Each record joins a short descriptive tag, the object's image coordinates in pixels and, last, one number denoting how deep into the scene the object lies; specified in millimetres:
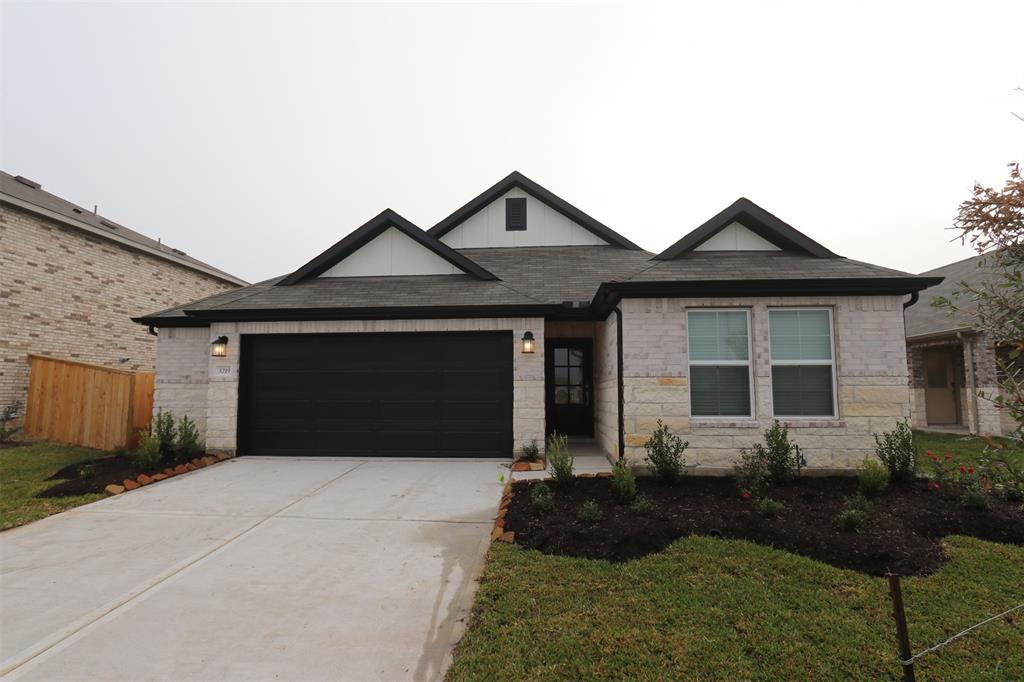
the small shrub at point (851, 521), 4732
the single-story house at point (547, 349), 7141
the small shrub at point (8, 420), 11304
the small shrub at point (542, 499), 5453
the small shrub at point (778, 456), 6539
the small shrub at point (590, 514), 5102
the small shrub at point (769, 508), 5203
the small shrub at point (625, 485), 5785
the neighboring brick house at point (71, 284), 12227
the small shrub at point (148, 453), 7910
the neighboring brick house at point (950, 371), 12969
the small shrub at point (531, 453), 8422
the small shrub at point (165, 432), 8922
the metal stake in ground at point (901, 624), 2334
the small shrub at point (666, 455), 6684
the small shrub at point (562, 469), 6367
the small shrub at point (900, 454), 6551
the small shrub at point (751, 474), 6125
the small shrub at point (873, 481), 5961
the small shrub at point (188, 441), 8617
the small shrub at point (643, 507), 5332
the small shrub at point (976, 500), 5336
